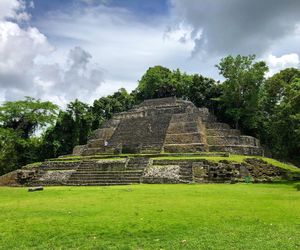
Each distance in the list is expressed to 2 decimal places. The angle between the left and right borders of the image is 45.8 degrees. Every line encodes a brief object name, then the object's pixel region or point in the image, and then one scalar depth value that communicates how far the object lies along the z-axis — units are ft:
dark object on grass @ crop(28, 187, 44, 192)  59.95
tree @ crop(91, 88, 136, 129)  147.74
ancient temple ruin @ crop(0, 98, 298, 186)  70.79
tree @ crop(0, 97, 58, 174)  119.34
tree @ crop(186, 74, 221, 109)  148.56
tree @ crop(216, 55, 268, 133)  116.26
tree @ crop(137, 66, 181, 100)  157.69
